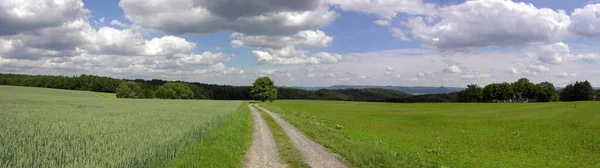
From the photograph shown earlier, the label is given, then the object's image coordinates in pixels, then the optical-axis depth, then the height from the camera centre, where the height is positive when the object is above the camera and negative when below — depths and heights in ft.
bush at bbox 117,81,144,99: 403.95 -3.04
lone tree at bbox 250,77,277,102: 347.15 +1.68
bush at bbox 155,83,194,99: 438.81 -2.93
